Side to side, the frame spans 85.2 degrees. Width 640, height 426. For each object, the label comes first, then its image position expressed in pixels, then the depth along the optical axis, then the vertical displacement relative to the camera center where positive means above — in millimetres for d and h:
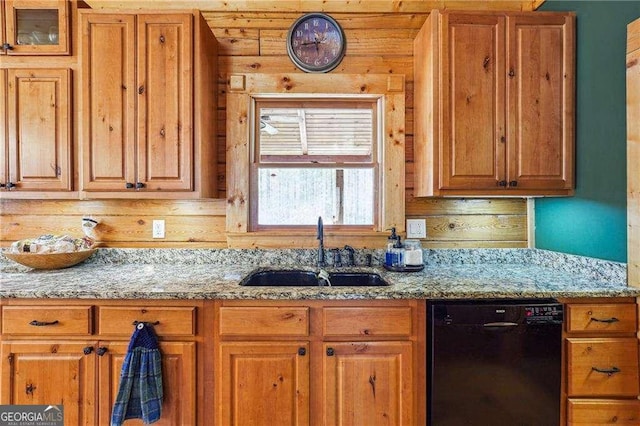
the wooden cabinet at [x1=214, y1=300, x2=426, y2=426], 1565 -684
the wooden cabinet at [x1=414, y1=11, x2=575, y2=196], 1874 +597
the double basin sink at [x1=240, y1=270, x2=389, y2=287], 2004 -400
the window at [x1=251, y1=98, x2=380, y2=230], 2277 +326
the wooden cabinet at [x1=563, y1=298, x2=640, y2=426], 1549 -669
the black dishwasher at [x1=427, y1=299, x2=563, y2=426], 1523 -656
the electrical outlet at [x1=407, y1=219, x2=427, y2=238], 2246 -111
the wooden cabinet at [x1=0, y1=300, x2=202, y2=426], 1566 -643
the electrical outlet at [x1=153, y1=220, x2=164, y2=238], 2238 -129
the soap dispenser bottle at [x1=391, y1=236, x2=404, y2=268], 1991 -259
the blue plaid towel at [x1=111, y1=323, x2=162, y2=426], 1474 -736
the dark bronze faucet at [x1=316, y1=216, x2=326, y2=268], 2059 -206
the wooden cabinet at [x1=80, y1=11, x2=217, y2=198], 1889 +595
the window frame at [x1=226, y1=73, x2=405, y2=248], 2186 +448
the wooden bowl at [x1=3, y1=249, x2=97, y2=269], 1900 -269
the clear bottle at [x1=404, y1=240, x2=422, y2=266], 1983 -257
